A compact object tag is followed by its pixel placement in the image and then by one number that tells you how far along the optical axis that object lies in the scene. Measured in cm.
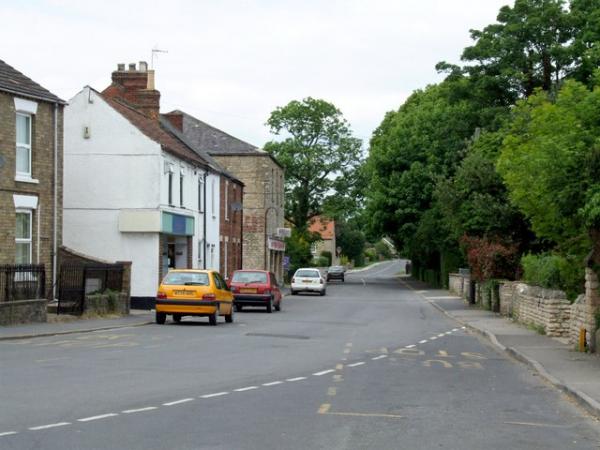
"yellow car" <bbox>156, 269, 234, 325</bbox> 2625
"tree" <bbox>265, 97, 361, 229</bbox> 8144
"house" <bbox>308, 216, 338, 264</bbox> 13400
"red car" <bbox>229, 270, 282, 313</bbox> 3481
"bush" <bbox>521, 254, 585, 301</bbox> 2470
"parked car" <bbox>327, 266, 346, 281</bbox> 7938
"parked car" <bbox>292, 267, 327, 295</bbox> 5300
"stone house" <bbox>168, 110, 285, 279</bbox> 6334
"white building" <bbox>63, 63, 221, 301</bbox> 3572
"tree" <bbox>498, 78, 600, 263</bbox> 1695
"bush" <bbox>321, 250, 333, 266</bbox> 12498
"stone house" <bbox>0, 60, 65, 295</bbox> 2697
